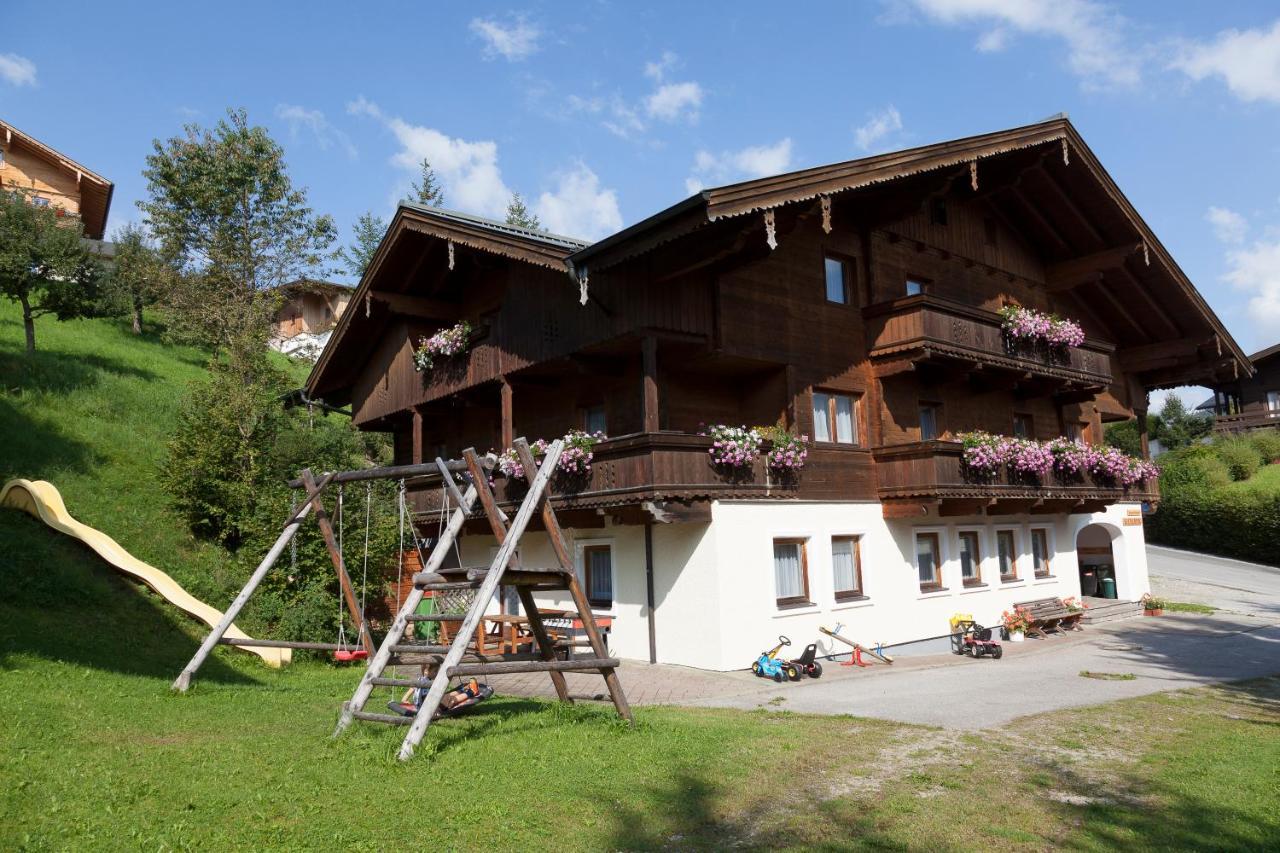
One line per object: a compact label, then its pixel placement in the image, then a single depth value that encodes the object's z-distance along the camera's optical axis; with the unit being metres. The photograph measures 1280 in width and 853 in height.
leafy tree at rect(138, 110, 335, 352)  35.59
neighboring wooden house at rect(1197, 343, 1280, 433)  47.86
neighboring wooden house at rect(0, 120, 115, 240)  41.12
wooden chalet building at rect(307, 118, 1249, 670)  15.66
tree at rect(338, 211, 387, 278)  42.06
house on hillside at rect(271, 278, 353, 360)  49.09
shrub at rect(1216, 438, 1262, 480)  39.09
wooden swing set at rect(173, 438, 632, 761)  8.02
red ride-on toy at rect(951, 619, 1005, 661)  17.78
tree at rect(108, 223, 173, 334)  36.00
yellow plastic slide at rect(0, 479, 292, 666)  14.48
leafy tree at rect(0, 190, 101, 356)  25.61
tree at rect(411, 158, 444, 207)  43.56
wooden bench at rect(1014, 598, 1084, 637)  20.83
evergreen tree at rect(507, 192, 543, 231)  46.12
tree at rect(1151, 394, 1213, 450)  49.69
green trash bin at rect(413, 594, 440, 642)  19.31
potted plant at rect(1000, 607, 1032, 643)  20.34
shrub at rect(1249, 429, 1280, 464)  41.41
